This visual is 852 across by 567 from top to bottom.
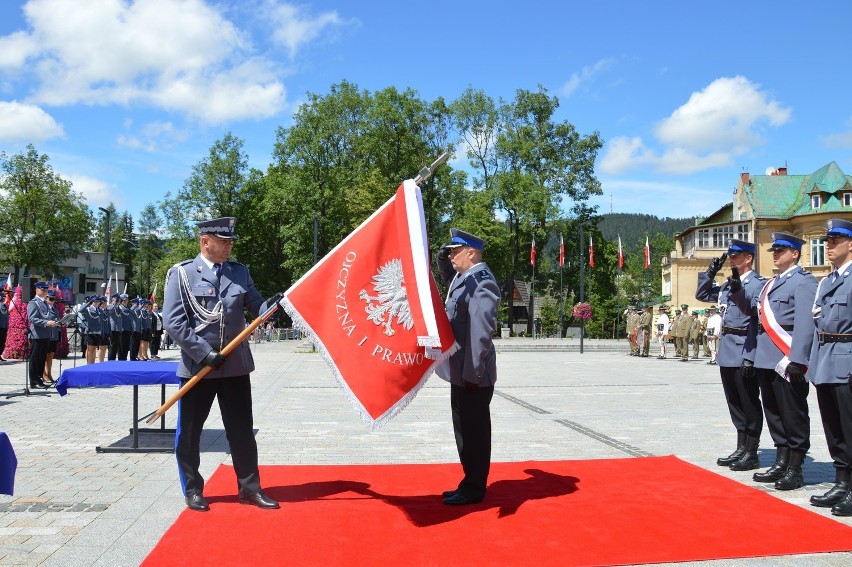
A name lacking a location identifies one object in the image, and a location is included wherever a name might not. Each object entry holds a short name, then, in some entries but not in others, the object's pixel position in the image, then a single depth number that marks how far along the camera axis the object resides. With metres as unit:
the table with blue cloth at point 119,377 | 7.82
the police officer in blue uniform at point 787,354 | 6.34
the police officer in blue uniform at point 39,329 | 14.02
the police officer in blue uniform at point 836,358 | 5.81
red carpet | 4.57
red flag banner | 5.60
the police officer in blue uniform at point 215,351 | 5.71
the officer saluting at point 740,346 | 7.23
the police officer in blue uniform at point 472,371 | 5.64
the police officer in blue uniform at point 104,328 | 18.00
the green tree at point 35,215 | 52.98
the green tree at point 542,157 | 56.44
